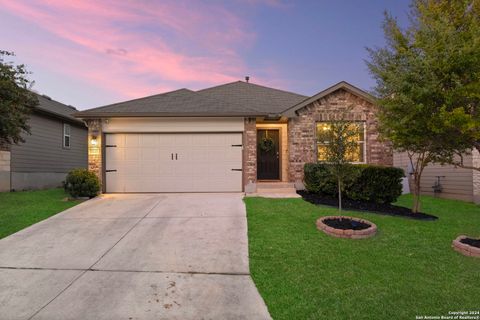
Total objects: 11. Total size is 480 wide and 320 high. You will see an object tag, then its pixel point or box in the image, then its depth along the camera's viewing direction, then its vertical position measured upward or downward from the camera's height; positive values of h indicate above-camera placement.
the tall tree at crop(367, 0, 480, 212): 4.79 +1.48
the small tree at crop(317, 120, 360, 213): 6.46 +0.27
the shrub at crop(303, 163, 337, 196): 9.83 -0.77
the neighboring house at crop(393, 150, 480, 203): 10.60 -0.92
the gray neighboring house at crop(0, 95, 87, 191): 13.45 +0.35
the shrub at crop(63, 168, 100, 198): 9.93 -0.87
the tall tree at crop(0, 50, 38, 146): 9.30 +2.07
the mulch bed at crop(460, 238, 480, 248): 5.22 -1.54
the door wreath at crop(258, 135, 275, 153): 12.83 +0.62
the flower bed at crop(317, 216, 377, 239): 5.91 -1.47
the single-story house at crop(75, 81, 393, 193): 10.88 +0.47
